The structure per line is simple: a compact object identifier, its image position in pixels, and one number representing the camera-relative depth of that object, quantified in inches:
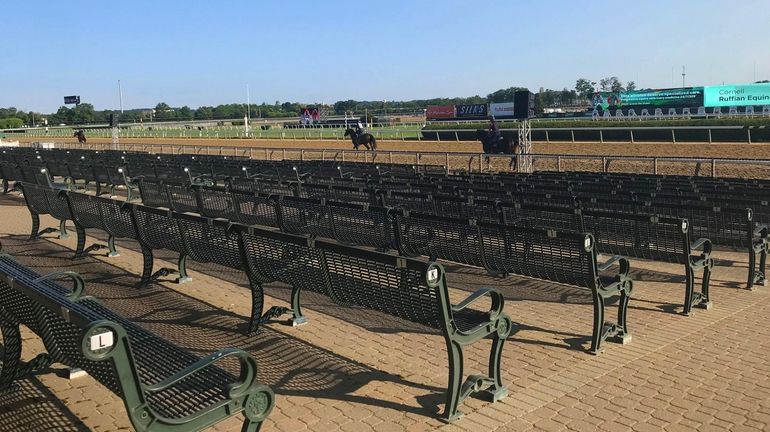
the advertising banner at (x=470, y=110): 3467.0
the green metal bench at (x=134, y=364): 119.9
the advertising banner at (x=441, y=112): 3590.1
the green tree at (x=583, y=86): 6535.4
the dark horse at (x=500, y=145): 1063.0
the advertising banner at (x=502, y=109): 3366.1
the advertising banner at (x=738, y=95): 2758.4
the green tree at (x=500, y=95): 5698.8
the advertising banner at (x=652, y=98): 2919.3
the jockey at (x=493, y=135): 1070.2
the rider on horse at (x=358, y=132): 1359.0
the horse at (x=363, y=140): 1334.2
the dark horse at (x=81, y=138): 1811.0
